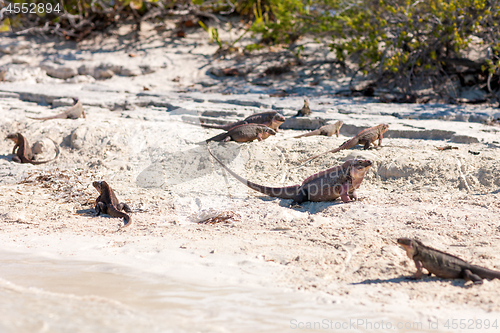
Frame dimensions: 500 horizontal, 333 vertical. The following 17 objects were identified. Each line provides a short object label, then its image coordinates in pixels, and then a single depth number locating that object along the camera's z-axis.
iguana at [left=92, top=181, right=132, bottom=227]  9.86
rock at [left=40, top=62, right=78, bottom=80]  24.36
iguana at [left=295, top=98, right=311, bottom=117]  16.02
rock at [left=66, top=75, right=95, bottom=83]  23.37
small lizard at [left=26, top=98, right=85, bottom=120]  16.45
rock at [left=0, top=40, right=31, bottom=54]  27.42
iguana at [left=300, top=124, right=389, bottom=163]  12.55
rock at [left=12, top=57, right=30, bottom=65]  26.27
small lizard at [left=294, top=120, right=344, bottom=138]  14.02
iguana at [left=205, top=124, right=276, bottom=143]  13.52
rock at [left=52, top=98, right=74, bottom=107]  18.80
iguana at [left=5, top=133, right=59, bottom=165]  13.87
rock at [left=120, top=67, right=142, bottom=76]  23.89
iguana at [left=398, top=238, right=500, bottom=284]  6.45
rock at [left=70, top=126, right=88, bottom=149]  14.46
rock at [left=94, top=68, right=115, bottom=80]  23.94
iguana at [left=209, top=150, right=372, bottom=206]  10.13
